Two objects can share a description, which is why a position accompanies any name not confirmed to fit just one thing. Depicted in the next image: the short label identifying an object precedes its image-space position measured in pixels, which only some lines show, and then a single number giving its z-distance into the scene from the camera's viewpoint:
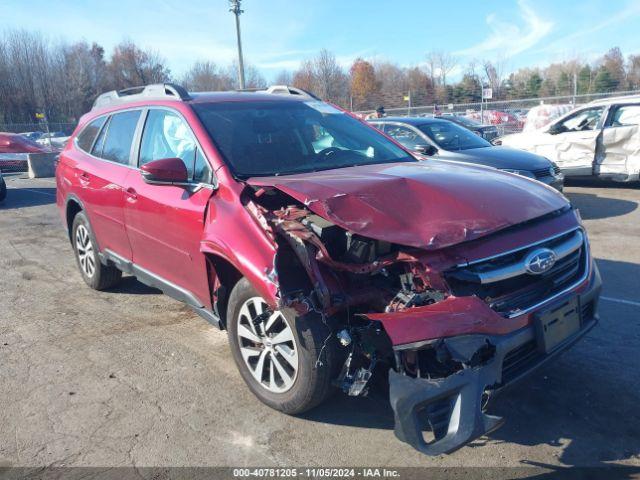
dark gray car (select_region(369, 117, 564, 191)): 8.34
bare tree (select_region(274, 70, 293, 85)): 56.63
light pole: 21.95
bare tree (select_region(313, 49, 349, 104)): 45.19
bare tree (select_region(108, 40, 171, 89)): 64.44
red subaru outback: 2.58
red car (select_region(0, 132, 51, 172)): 21.30
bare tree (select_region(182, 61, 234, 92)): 61.33
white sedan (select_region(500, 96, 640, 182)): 10.52
